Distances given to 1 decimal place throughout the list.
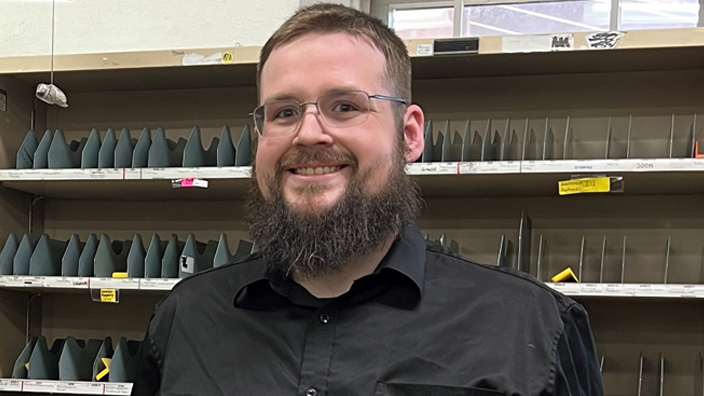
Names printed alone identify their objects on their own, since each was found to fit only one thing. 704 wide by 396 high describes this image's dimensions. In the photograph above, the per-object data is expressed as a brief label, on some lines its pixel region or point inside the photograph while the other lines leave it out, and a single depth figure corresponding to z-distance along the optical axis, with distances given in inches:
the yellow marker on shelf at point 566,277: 72.9
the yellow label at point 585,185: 70.7
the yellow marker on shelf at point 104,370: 81.6
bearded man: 39.4
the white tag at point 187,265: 79.6
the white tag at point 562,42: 71.3
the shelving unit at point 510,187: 79.5
